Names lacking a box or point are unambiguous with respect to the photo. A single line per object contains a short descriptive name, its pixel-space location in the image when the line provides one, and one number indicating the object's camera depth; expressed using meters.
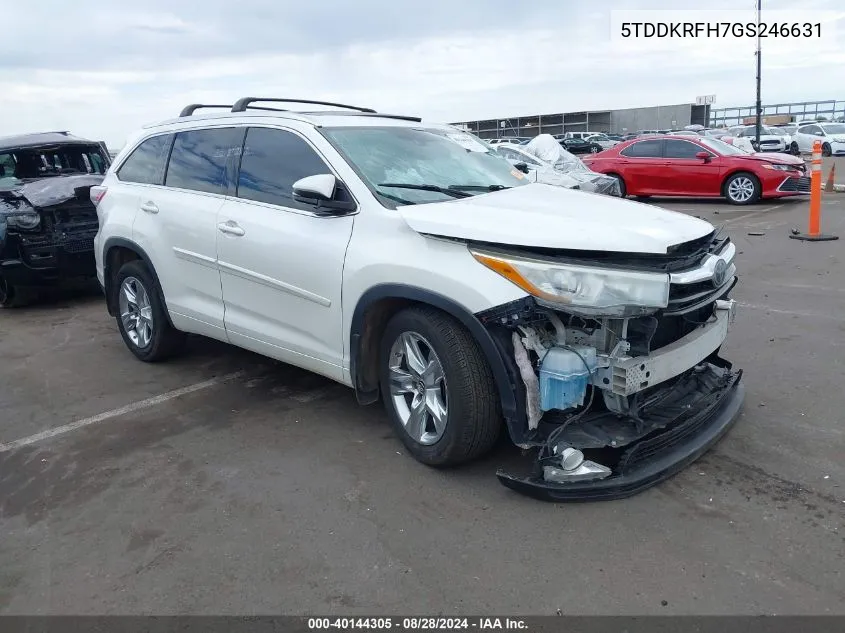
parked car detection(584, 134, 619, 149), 41.22
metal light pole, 29.02
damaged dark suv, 7.71
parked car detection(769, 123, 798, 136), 35.81
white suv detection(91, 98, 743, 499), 3.30
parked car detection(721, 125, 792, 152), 31.55
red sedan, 14.68
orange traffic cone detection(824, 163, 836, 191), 16.50
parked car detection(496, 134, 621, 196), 13.72
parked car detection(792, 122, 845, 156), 30.52
